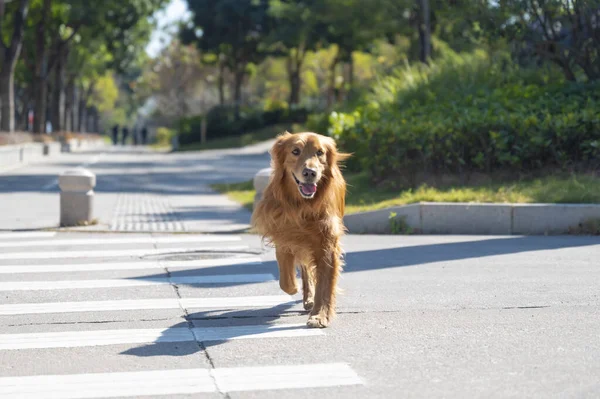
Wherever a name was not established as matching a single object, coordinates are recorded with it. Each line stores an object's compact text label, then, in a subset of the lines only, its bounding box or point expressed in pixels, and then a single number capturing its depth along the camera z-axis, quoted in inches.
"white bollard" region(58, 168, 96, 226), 568.4
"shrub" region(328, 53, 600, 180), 640.4
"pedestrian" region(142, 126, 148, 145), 3633.9
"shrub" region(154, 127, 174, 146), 3360.0
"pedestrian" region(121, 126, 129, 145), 3624.5
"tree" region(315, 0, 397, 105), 1721.2
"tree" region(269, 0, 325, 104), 2176.4
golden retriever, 286.0
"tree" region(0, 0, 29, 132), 1455.5
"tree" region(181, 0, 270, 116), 2472.9
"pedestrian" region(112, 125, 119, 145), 3442.9
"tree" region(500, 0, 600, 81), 759.1
